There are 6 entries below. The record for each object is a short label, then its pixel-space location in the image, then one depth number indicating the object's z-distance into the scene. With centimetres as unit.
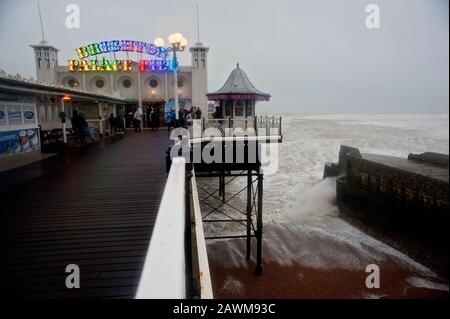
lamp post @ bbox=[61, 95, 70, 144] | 1446
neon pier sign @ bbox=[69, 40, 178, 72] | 2997
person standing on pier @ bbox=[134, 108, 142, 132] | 2458
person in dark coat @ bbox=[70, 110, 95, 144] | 1536
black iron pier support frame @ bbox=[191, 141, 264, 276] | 1074
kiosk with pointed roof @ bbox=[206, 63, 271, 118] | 2548
